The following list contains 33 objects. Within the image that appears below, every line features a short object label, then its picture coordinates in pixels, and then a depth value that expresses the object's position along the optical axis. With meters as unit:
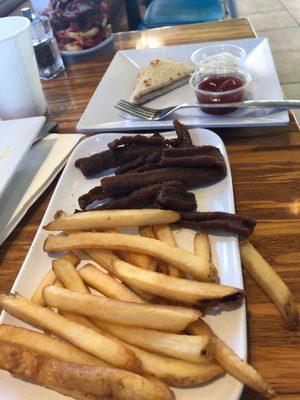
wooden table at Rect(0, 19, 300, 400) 0.19
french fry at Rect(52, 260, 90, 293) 0.22
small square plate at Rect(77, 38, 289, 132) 0.34
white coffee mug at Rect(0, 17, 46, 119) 0.36
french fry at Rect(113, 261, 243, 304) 0.19
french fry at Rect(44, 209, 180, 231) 0.24
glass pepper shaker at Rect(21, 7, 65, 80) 0.47
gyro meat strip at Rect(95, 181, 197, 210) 0.26
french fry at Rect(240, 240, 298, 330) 0.20
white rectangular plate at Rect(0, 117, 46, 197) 0.29
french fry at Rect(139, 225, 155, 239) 0.25
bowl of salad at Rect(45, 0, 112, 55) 0.50
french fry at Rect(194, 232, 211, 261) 0.22
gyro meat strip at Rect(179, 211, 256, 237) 0.24
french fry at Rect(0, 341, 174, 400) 0.16
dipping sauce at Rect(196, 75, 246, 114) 0.36
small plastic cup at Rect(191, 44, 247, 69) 0.43
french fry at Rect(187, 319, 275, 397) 0.16
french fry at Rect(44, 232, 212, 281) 0.21
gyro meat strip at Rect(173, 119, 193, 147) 0.31
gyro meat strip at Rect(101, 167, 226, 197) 0.28
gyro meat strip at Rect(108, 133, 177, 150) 0.31
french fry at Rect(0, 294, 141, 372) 0.17
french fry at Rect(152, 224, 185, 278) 0.24
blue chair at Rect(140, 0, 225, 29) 0.73
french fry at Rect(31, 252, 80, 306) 0.22
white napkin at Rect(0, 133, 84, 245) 0.30
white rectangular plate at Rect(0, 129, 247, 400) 0.18
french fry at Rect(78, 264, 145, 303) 0.21
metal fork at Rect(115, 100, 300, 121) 0.33
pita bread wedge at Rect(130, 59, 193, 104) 0.40
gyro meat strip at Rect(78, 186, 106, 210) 0.28
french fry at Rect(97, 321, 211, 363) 0.17
